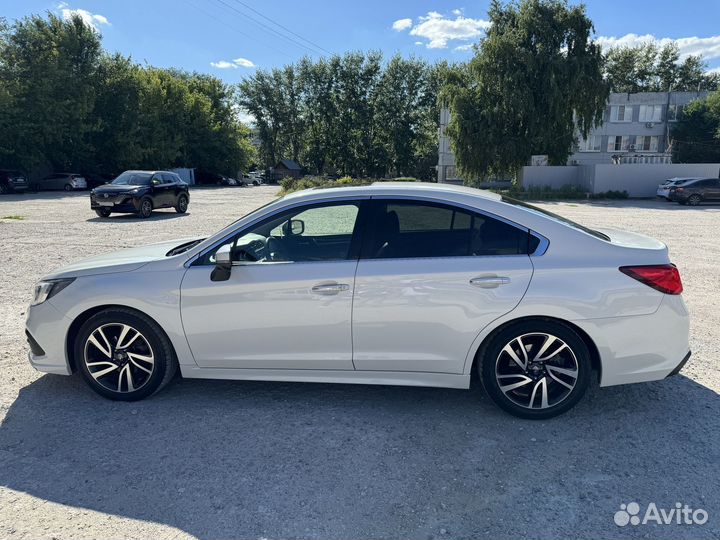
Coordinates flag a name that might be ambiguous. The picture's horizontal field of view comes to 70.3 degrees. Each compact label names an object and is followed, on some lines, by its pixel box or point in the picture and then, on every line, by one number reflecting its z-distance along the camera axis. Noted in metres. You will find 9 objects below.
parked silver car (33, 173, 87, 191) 37.44
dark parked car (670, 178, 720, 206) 27.47
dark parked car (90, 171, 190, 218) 17.98
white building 59.69
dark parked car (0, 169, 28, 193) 32.50
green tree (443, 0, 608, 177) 35.31
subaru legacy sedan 3.49
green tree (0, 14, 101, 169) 35.67
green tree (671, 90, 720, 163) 54.62
